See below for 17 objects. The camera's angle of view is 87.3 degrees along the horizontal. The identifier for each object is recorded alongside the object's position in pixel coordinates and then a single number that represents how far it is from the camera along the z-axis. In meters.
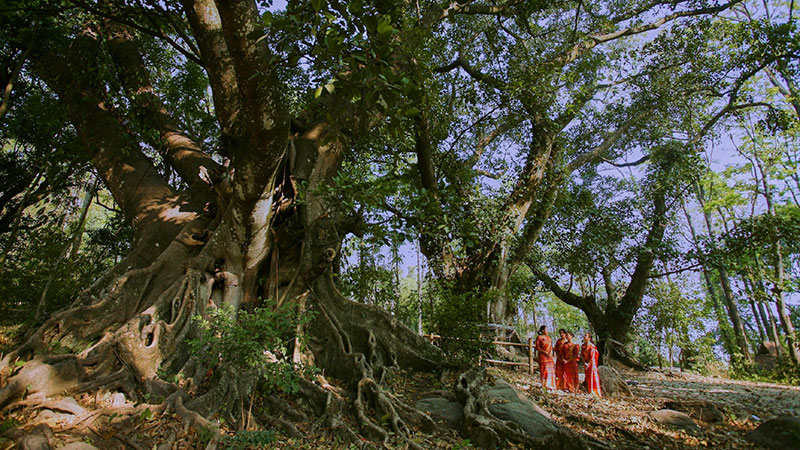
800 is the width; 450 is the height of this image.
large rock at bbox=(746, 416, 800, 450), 4.83
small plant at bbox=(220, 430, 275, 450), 3.41
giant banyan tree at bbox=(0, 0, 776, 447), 3.80
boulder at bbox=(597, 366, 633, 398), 8.29
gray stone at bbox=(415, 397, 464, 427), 4.90
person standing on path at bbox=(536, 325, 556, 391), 8.88
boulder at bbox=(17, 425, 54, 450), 2.62
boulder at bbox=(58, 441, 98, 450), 2.78
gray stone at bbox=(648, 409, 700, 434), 5.71
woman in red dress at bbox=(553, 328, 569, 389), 9.20
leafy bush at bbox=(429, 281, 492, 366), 6.54
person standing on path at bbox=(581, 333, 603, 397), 8.55
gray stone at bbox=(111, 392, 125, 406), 3.82
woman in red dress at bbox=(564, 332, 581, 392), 9.03
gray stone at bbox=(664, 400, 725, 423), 6.27
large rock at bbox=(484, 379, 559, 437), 4.63
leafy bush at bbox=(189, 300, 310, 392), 3.54
